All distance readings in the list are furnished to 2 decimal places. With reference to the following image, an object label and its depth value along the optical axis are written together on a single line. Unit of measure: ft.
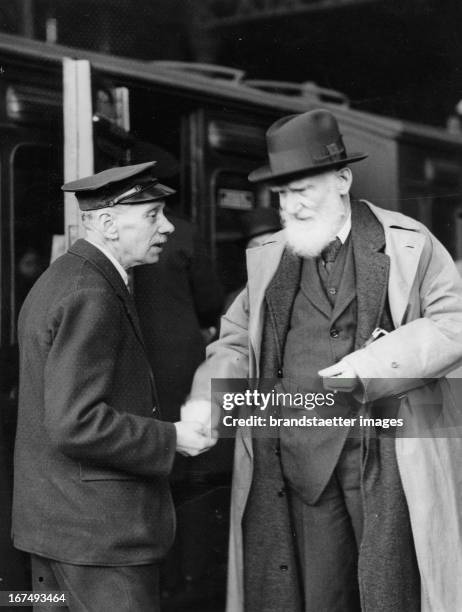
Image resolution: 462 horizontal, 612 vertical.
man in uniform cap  7.84
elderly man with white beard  8.69
